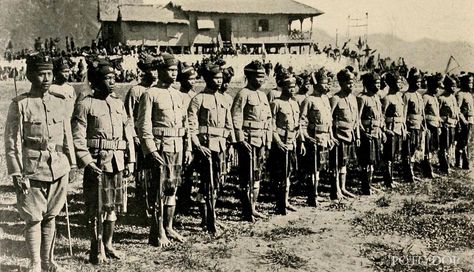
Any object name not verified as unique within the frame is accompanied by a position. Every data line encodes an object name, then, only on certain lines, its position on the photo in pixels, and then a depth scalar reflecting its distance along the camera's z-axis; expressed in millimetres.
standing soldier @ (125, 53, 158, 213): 7379
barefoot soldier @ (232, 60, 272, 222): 7691
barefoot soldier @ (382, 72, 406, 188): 9961
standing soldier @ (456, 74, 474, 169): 11531
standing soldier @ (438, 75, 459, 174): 11188
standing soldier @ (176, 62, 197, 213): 7748
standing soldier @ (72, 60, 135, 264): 5723
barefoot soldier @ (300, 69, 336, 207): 8711
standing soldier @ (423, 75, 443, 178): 10914
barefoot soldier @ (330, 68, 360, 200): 9086
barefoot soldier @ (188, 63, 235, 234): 7113
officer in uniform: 5035
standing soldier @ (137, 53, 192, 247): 6391
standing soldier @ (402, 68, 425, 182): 10430
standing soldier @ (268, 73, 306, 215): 8219
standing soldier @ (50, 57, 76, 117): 7386
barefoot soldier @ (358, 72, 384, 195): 9492
